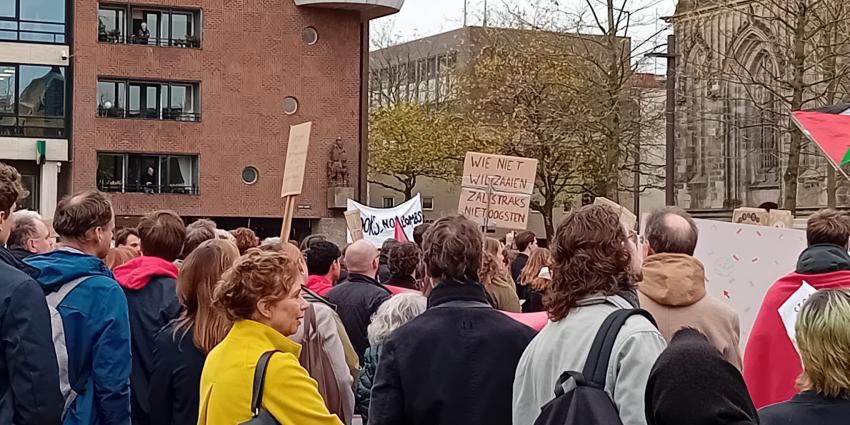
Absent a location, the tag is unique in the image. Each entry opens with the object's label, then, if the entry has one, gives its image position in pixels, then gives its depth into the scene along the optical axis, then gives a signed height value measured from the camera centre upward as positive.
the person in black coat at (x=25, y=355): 5.26 -0.68
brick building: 40.56 +3.56
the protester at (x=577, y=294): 4.50 -0.33
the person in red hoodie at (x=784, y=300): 6.81 -0.57
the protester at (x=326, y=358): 6.34 -0.82
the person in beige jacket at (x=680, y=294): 6.04 -0.43
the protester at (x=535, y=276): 10.88 -0.64
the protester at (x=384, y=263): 10.92 -0.56
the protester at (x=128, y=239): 9.79 -0.32
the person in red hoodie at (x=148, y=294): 7.01 -0.54
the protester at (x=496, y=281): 8.50 -0.55
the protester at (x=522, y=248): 13.04 -0.48
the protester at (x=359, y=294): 8.25 -0.62
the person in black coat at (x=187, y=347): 5.83 -0.72
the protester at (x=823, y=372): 3.83 -0.52
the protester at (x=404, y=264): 9.06 -0.45
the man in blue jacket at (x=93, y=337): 6.03 -0.69
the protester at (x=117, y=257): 8.85 -0.41
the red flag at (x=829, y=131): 9.51 +0.64
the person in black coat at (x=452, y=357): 5.23 -0.67
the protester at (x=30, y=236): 7.95 -0.24
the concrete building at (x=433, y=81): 53.90 +6.38
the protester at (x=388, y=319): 6.68 -0.64
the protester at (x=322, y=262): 8.72 -0.42
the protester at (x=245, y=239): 9.94 -0.30
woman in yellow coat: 4.55 -0.59
